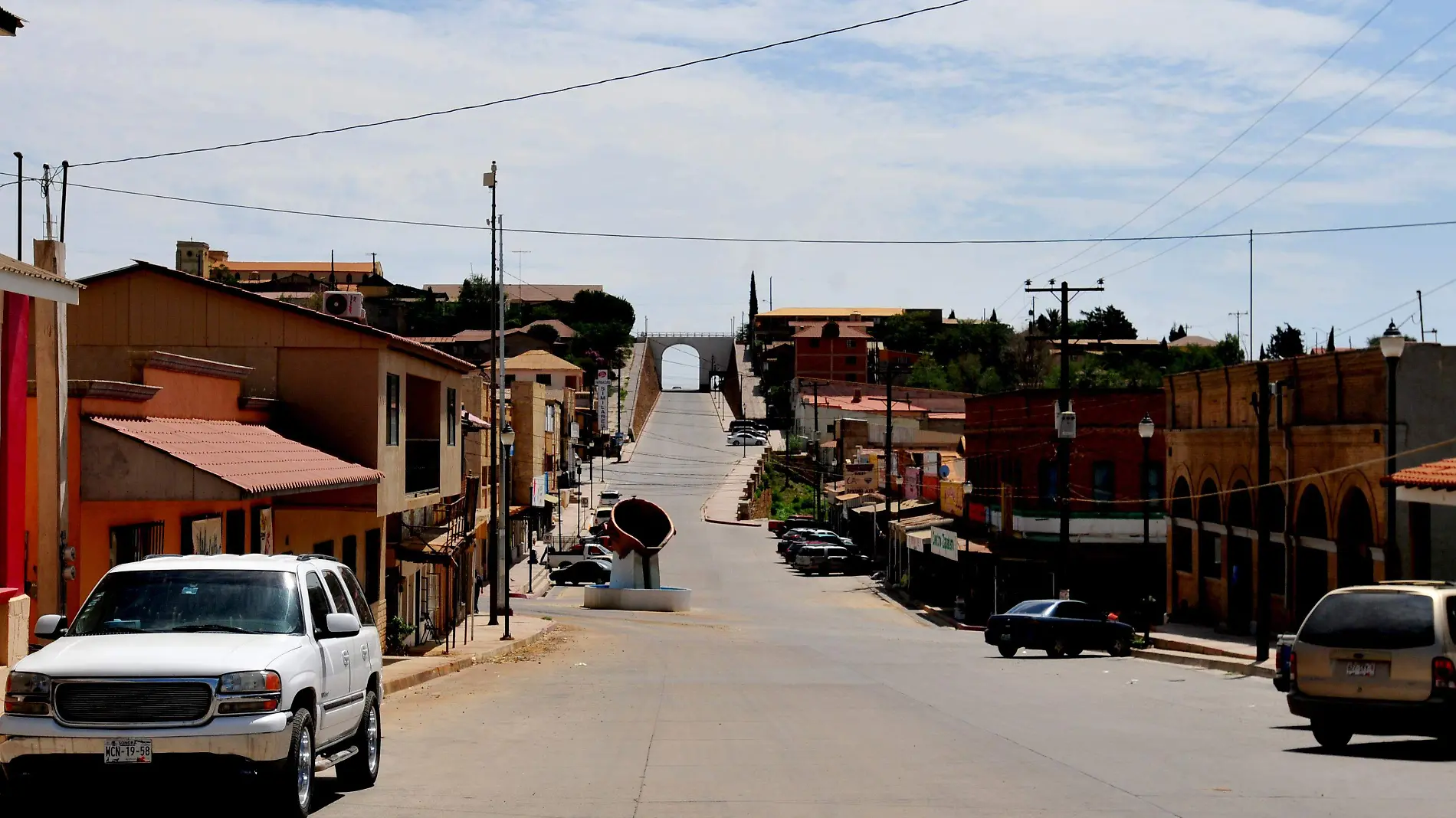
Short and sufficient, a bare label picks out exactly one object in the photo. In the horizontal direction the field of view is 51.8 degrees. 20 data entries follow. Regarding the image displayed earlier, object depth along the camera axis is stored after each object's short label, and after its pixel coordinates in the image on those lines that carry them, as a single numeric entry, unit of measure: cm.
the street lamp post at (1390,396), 2545
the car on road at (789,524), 9081
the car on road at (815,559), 7150
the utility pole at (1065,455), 4091
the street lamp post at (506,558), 3694
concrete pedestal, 5325
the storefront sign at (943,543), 5250
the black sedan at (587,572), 6644
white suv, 945
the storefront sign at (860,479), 8463
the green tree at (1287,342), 12406
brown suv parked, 1377
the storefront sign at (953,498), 6241
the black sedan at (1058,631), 3266
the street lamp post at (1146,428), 3909
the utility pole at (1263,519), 2972
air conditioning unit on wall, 3183
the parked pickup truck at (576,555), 7062
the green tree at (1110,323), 16950
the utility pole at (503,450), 3816
